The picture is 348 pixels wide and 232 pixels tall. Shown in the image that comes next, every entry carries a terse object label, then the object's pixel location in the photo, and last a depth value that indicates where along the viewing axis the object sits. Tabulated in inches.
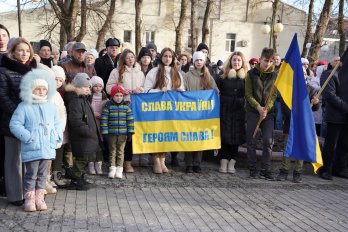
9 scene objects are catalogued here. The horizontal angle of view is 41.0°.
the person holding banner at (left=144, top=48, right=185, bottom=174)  313.9
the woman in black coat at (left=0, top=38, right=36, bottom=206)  223.0
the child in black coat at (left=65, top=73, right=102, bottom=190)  258.2
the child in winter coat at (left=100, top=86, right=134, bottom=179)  290.7
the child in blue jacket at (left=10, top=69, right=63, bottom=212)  216.4
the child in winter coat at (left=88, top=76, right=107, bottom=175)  296.7
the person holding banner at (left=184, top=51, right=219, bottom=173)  325.1
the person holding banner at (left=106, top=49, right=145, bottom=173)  308.8
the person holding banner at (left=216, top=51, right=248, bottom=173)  320.2
